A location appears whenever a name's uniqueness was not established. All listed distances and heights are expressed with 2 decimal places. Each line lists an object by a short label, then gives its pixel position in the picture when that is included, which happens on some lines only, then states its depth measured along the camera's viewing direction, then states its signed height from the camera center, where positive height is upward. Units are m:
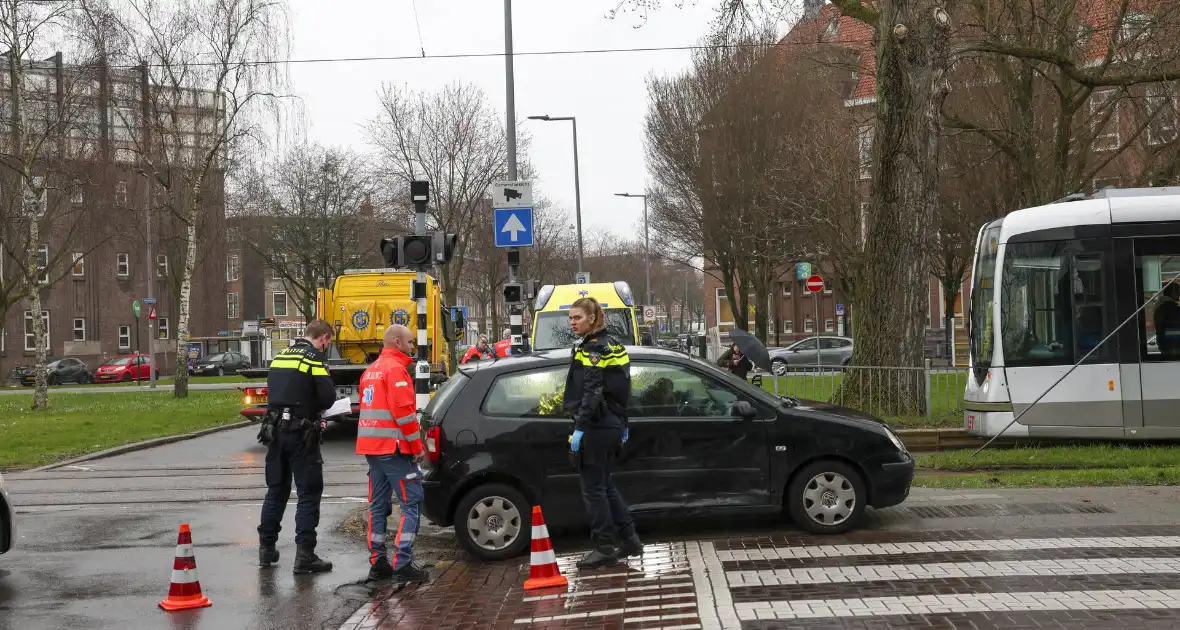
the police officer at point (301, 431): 8.34 -0.68
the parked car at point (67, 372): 55.44 -1.28
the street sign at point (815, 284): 30.39 +0.97
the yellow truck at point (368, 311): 22.98 +0.49
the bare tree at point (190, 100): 30.84 +6.72
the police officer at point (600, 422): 7.62 -0.64
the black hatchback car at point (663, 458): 8.46 -1.00
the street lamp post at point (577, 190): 42.20 +5.18
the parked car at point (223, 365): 60.16 -1.30
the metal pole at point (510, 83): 20.44 +4.51
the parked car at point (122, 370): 56.38 -1.31
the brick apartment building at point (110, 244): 28.16 +3.76
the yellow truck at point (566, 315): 19.38 +0.27
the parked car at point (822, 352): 38.88 -1.11
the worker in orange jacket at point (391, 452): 7.84 -0.81
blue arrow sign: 15.76 +1.46
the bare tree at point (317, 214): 47.88 +5.21
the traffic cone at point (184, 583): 7.27 -1.55
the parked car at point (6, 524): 8.30 -1.28
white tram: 13.37 -0.13
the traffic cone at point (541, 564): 7.29 -1.52
